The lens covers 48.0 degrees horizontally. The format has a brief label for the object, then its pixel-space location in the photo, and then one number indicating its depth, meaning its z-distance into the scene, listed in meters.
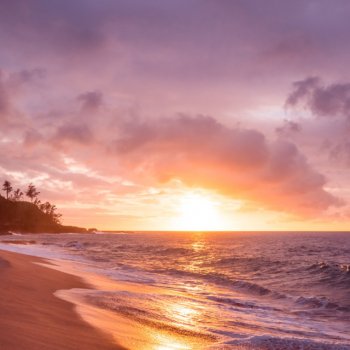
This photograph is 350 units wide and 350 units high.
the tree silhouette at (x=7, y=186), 187.00
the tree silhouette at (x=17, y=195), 194.93
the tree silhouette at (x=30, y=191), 198.12
